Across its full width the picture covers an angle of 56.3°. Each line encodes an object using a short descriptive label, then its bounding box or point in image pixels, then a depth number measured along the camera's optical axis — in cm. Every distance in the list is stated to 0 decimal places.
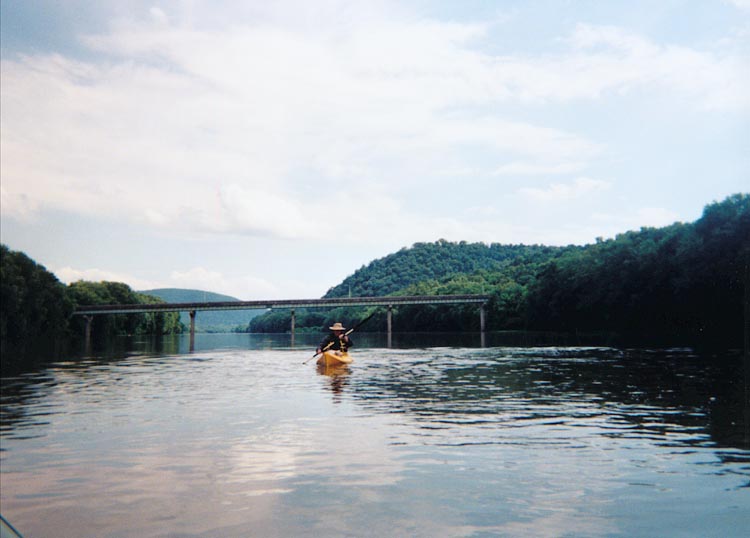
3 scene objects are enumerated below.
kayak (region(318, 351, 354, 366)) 4581
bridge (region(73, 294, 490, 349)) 14738
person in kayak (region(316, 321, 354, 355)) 4753
